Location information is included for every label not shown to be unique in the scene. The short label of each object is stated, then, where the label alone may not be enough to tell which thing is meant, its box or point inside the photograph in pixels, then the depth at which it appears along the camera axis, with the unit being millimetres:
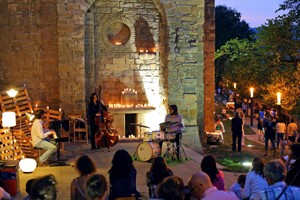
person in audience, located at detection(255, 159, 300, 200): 3850
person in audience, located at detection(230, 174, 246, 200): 6027
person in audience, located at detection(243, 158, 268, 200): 5371
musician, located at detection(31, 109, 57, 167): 8789
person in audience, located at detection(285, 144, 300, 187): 4526
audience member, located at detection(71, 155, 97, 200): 4871
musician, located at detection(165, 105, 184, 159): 9797
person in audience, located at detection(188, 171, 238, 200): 4207
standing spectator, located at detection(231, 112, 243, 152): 13414
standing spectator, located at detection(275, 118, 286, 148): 14078
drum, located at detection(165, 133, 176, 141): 9727
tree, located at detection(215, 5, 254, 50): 42075
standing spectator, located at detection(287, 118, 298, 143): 13391
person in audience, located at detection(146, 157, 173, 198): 5492
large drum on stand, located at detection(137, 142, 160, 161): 9430
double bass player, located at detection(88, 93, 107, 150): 10328
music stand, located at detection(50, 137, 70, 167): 8859
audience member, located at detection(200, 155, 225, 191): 5406
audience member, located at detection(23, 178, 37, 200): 4848
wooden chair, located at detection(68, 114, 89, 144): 11547
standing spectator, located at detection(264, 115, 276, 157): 13539
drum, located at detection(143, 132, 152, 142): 9810
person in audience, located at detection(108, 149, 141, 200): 5453
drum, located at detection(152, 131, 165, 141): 9682
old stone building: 11781
